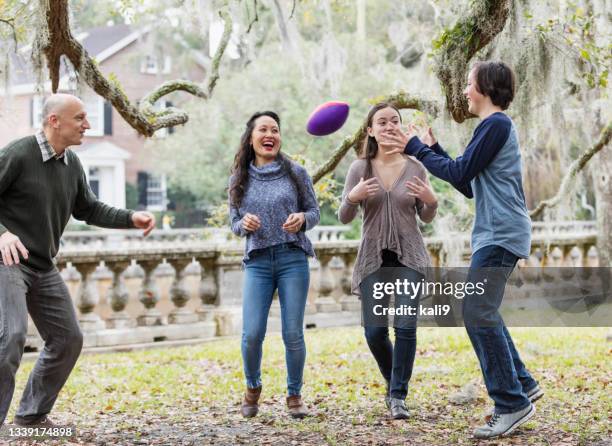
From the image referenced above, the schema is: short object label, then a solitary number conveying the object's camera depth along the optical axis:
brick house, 30.50
